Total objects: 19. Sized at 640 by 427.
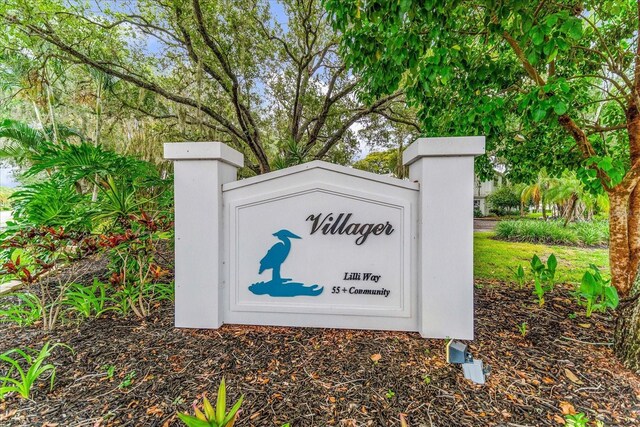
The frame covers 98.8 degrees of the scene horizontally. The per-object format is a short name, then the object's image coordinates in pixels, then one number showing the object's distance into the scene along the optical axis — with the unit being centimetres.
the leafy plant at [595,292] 254
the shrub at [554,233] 873
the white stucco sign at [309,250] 273
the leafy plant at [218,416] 143
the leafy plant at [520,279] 365
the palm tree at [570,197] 984
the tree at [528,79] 244
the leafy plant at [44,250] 273
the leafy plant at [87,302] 307
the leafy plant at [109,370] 221
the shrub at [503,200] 2070
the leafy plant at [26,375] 199
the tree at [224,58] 599
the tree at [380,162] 1488
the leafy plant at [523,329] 270
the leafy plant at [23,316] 298
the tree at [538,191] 1327
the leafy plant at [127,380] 211
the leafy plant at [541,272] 325
